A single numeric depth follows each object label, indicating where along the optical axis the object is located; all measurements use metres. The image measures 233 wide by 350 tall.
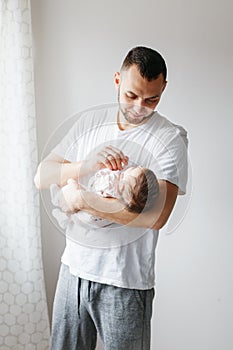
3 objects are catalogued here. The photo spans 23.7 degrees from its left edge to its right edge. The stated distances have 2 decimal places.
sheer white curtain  1.92
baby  1.22
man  1.31
